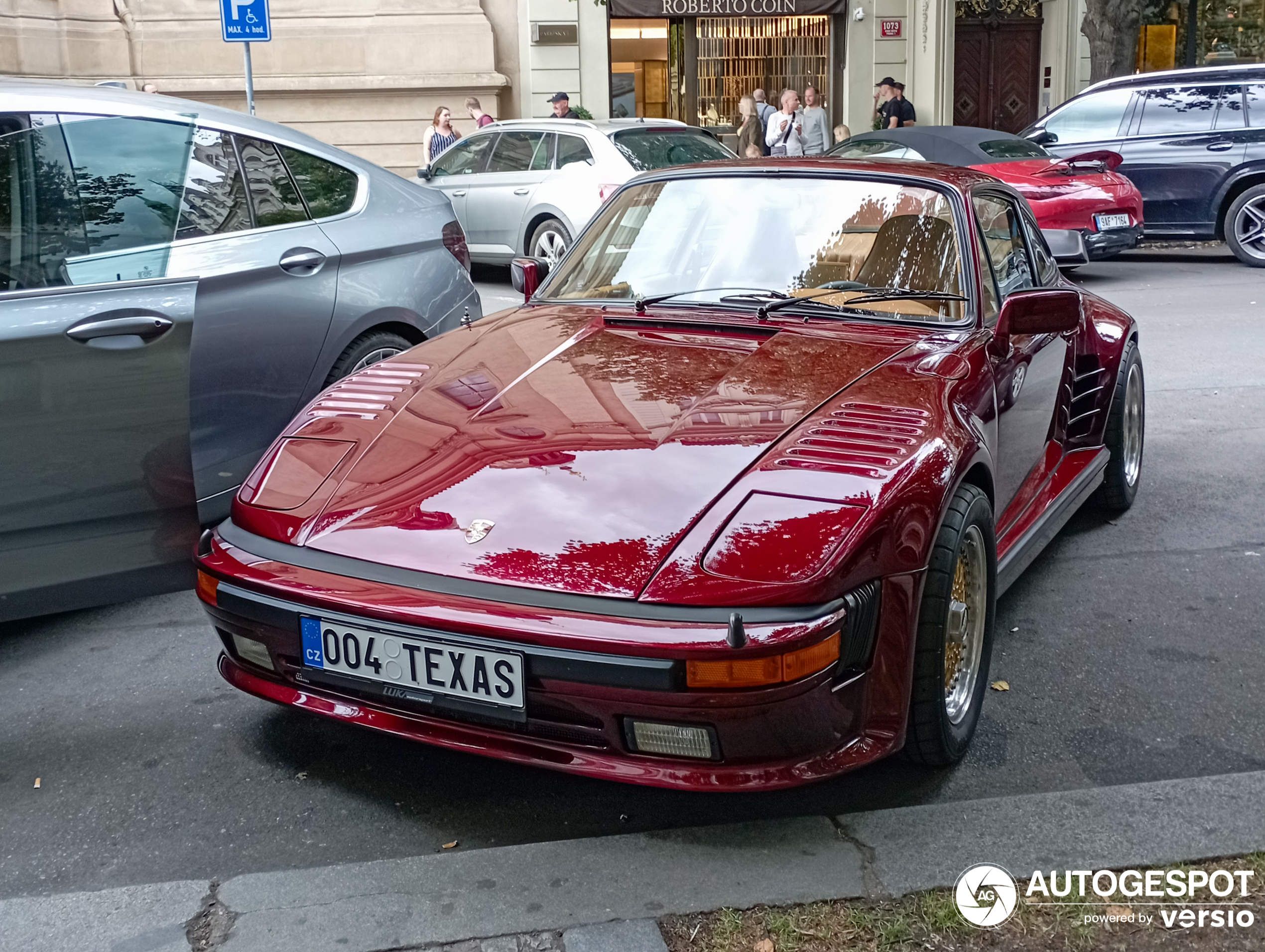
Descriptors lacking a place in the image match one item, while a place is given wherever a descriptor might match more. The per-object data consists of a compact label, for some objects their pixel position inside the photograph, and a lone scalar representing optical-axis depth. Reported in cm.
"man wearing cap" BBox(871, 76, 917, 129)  1697
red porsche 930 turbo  264
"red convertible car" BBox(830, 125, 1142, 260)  1179
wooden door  2298
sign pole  1077
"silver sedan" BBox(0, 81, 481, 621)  357
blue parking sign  1078
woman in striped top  1675
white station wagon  1184
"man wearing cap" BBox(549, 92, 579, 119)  1642
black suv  1292
